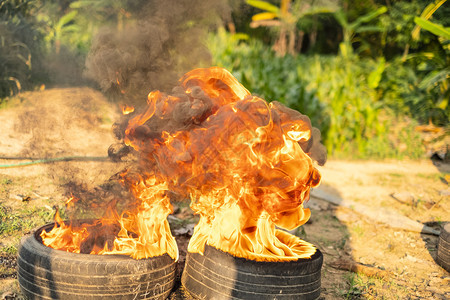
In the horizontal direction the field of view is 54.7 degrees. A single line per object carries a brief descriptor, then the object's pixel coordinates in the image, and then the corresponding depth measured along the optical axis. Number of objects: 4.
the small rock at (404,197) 6.81
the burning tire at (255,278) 3.08
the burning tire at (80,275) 2.96
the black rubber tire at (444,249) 4.65
